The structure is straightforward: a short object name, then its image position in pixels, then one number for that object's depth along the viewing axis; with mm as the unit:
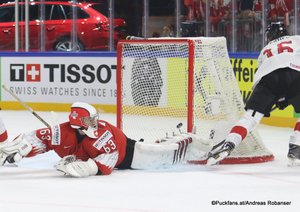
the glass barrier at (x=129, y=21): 21875
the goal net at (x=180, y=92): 13852
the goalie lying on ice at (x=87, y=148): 11961
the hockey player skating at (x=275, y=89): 13086
